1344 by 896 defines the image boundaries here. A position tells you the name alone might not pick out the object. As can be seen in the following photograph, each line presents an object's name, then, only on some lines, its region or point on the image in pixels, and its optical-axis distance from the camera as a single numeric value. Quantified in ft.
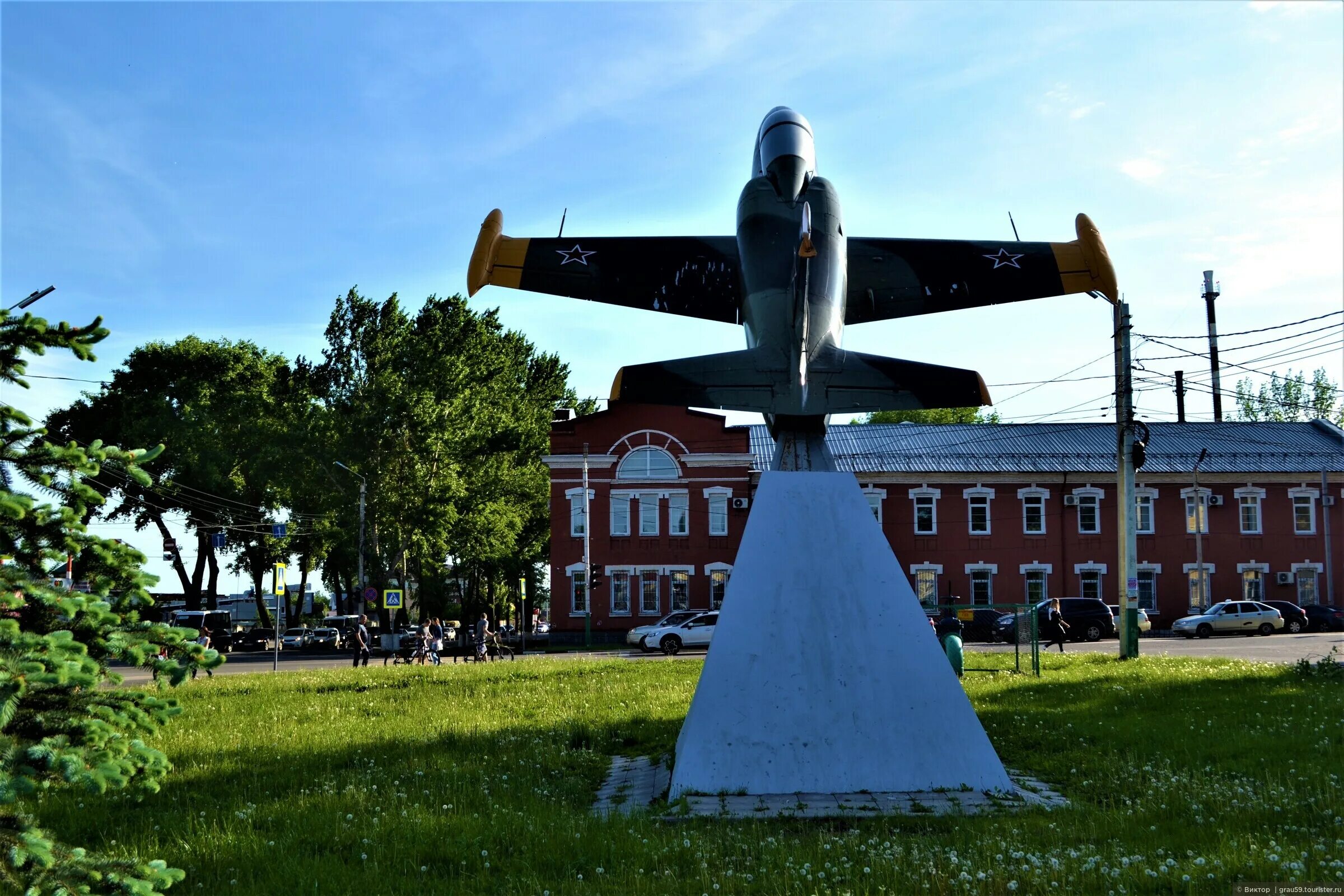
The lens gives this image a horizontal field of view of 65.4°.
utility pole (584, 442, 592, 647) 127.03
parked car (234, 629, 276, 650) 164.14
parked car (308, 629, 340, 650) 160.97
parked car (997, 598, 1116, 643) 120.57
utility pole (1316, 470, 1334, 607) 147.13
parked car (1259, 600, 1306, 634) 133.08
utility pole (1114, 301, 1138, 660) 73.56
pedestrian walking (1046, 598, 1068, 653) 101.28
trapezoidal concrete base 29.43
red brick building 147.23
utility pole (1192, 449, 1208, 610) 142.00
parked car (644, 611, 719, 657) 116.98
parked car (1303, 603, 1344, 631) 134.41
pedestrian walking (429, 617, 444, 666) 96.12
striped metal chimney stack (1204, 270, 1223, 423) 188.75
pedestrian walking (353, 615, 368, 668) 95.40
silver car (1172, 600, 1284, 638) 126.72
